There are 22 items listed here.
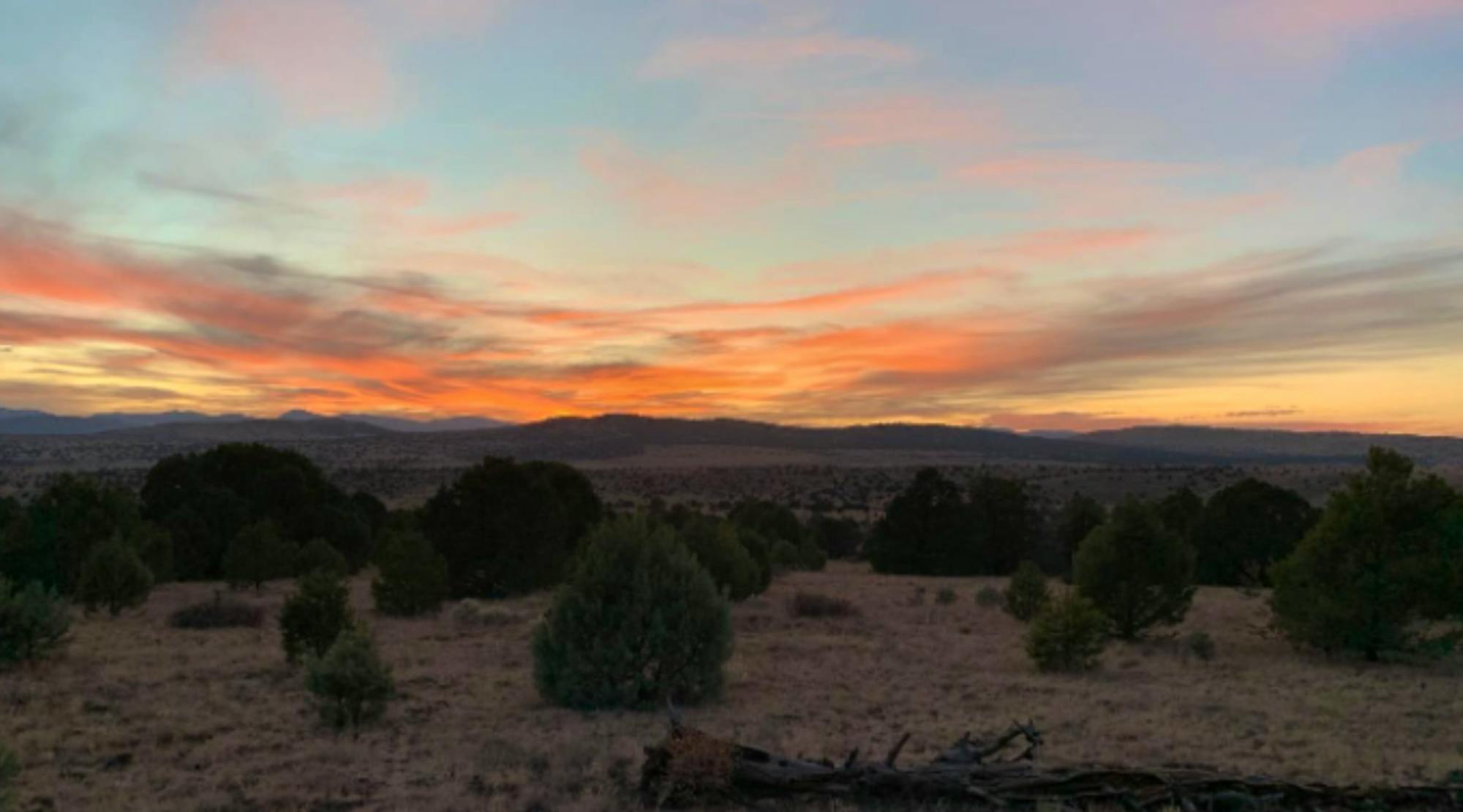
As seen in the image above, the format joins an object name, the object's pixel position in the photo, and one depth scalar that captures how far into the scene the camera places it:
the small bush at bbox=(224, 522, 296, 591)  30.05
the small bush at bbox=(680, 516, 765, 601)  28.14
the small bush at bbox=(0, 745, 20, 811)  7.59
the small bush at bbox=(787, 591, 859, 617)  26.61
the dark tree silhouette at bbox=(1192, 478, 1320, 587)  37.81
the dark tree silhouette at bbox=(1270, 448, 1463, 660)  18.44
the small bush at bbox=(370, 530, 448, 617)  25.14
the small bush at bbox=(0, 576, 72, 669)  15.84
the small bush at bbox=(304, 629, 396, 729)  12.53
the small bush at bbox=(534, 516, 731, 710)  14.02
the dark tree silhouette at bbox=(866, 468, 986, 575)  44.06
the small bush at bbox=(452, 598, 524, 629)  24.55
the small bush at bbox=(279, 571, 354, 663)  17.25
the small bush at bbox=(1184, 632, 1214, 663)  19.73
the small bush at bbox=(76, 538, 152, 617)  23.83
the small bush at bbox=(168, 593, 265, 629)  23.11
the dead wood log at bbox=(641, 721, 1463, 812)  8.43
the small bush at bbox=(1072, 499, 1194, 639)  22.39
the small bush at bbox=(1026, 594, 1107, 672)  17.83
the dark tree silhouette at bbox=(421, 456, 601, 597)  32.28
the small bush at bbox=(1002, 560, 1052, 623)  25.23
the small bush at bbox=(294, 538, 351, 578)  30.50
